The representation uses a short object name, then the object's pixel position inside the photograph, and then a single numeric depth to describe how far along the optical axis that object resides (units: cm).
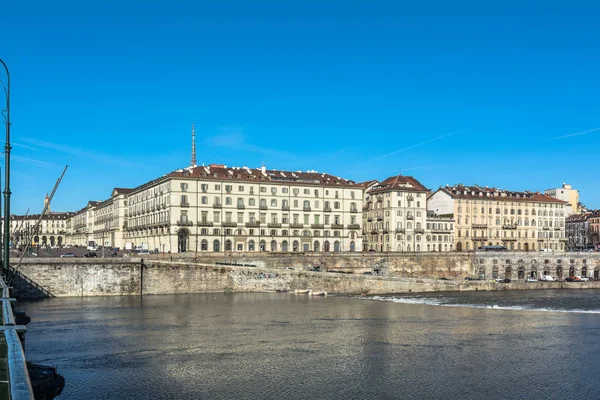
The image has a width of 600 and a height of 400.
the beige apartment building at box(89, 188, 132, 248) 12548
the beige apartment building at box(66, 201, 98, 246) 16438
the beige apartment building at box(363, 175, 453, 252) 10731
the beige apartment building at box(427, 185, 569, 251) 11750
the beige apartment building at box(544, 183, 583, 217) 16175
